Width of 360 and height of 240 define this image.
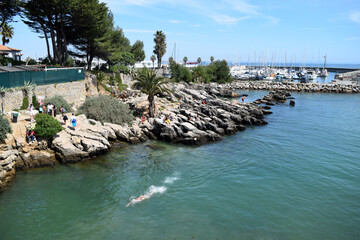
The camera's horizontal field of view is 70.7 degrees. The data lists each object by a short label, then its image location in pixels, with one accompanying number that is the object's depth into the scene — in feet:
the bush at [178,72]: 255.09
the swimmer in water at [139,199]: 59.95
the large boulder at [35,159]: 72.95
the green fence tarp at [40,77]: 88.24
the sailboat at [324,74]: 488.85
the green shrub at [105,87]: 156.04
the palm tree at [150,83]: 115.92
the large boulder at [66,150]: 77.61
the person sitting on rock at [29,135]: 76.02
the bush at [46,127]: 76.79
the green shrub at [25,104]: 92.63
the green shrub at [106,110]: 102.63
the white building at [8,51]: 139.04
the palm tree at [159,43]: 275.59
